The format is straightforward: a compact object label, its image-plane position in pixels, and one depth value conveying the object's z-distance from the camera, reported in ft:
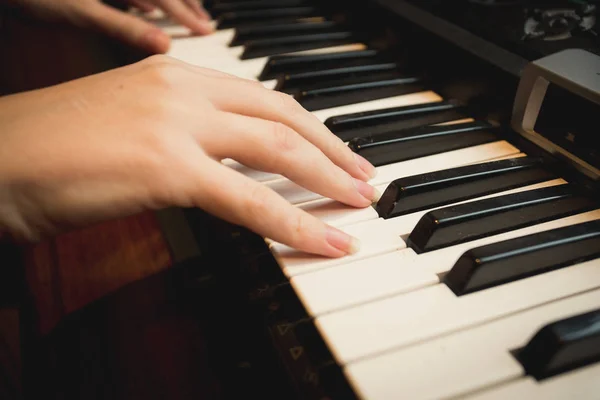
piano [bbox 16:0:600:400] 1.18
